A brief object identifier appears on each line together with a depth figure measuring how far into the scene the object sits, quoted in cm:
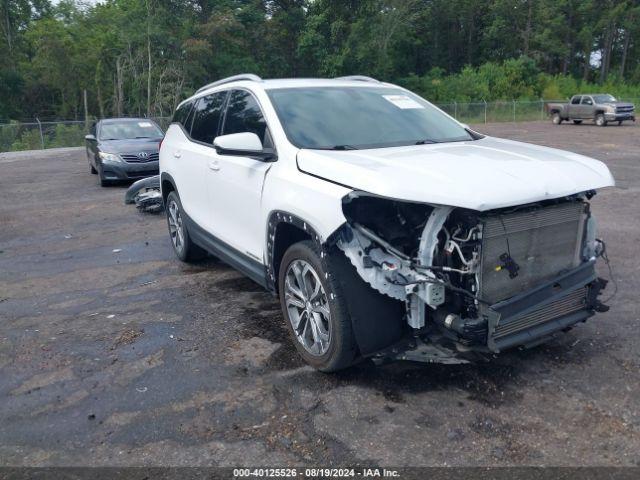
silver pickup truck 3266
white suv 346
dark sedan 1367
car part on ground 1054
